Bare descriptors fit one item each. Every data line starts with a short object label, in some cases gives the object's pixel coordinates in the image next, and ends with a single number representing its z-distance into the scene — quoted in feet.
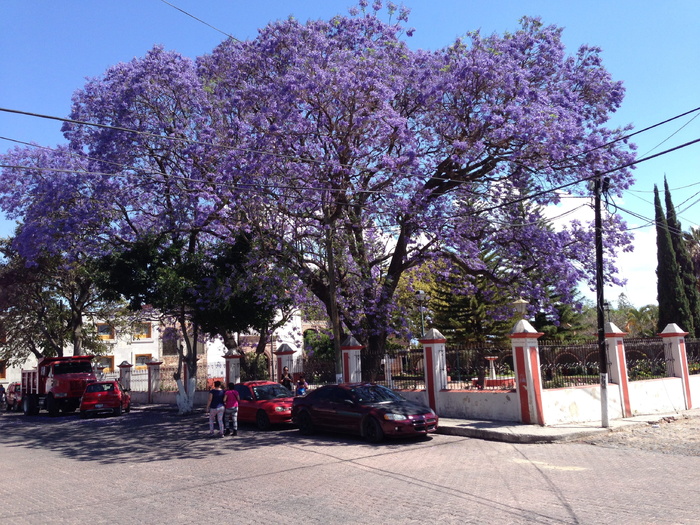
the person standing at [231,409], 52.06
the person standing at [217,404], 52.03
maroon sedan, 45.98
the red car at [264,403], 56.29
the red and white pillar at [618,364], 56.70
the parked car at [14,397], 103.35
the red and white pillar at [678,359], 62.80
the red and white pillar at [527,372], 50.72
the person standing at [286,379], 73.32
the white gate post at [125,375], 107.14
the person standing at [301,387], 64.90
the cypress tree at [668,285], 119.14
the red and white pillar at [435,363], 59.82
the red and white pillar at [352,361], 65.77
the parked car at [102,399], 80.84
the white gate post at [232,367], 83.51
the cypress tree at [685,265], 121.90
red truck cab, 88.99
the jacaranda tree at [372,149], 55.57
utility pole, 51.13
